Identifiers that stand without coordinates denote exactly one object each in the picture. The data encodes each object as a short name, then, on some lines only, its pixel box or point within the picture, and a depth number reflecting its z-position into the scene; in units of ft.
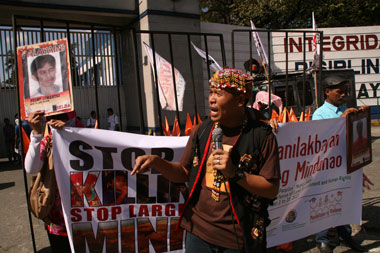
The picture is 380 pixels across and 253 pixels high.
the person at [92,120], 40.43
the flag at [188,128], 11.79
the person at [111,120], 40.25
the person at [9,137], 36.32
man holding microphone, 6.16
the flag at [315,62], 30.39
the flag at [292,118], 13.90
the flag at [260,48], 29.94
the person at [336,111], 12.03
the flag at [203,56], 25.34
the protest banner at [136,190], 8.24
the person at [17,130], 34.33
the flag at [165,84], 15.06
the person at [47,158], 7.78
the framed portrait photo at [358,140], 12.03
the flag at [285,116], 13.34
